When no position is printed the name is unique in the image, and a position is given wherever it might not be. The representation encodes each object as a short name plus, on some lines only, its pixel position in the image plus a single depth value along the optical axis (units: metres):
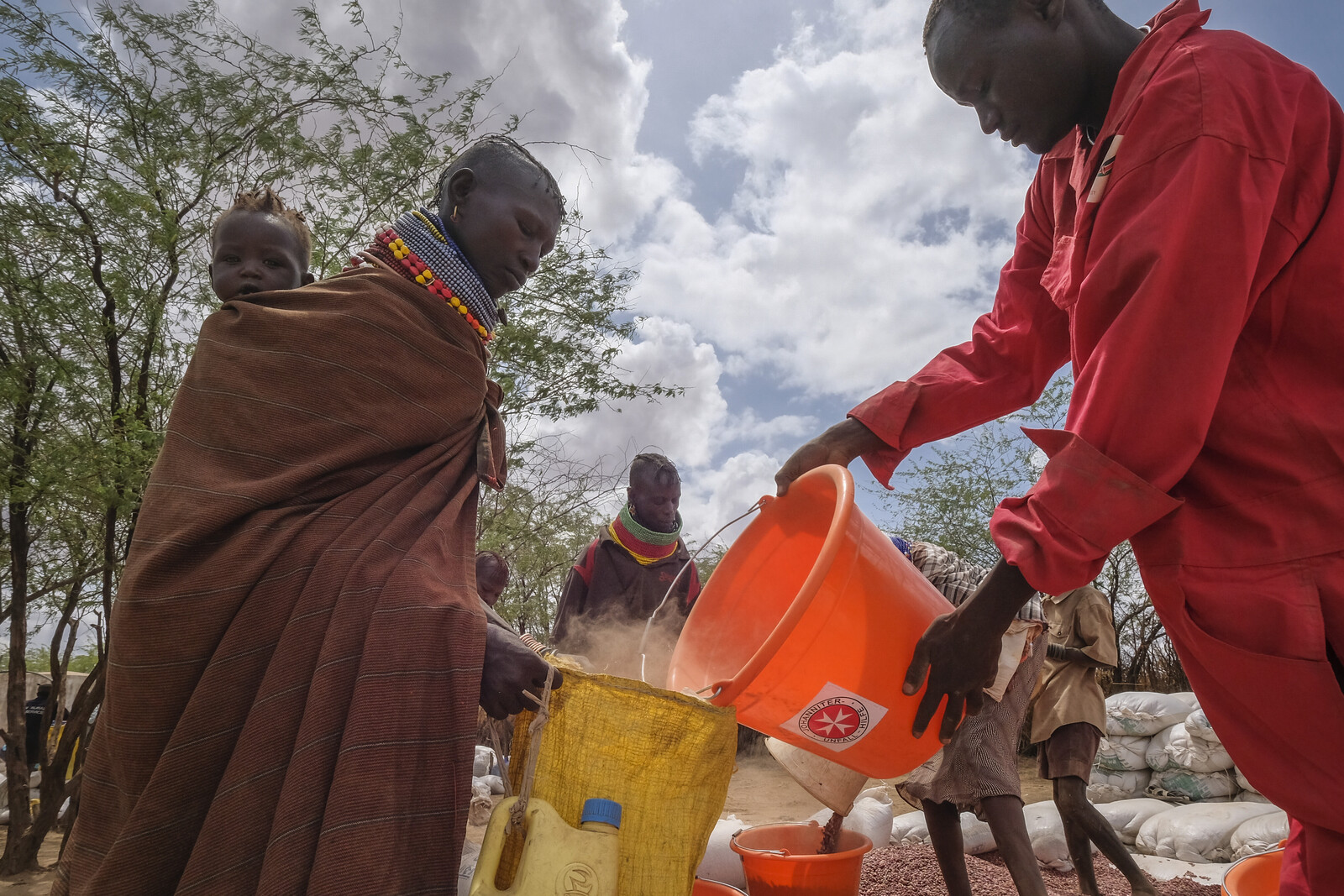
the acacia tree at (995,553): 9.30
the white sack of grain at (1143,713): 6.77
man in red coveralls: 1.01
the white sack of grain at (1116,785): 6.72
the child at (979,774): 3.13
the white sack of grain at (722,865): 3.77
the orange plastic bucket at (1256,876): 1.79
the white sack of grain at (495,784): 6.19
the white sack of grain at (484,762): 6.61
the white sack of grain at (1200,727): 6.18
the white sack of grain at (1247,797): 6.04
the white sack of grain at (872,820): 4.46
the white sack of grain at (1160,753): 6.57
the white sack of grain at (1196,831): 4.80
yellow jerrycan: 1.23
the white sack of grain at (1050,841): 4.65
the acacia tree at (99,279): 4.67
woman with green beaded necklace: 4.62
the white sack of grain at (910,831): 4.87
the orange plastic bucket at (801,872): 2.69
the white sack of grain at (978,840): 4.63
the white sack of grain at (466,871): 2.48
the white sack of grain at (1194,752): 6.20
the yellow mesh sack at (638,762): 1.41
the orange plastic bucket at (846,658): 1.59
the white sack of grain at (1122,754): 6.81
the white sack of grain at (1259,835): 4.52
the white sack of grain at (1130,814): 5.52
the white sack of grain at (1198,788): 6.17
